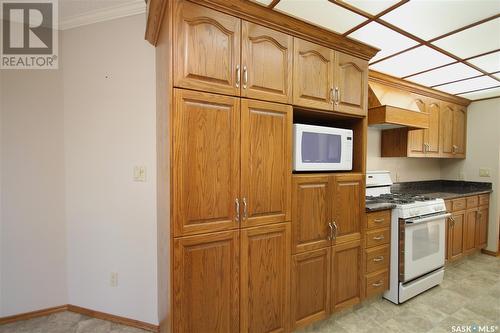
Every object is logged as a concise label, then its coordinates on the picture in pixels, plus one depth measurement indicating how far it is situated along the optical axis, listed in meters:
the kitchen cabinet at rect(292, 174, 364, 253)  1.71
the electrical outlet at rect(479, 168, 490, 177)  3.48
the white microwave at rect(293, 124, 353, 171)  1.72
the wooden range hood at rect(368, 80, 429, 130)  2.32
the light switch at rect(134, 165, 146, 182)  1.89
